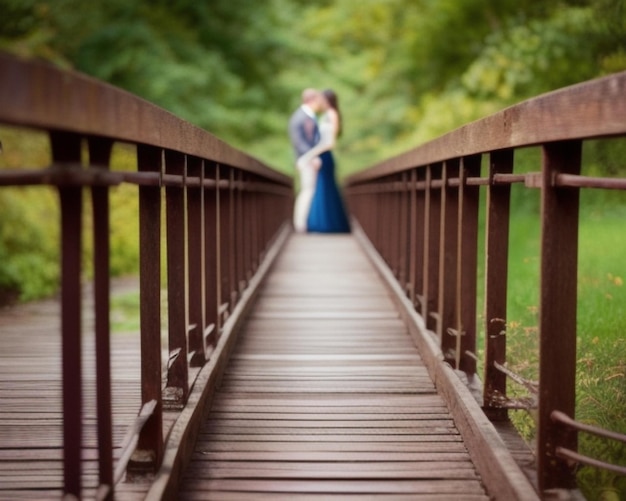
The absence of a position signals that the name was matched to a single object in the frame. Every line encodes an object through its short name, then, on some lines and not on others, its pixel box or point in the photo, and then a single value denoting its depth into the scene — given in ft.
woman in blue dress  47.50
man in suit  44.37
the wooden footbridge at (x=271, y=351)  7.85
